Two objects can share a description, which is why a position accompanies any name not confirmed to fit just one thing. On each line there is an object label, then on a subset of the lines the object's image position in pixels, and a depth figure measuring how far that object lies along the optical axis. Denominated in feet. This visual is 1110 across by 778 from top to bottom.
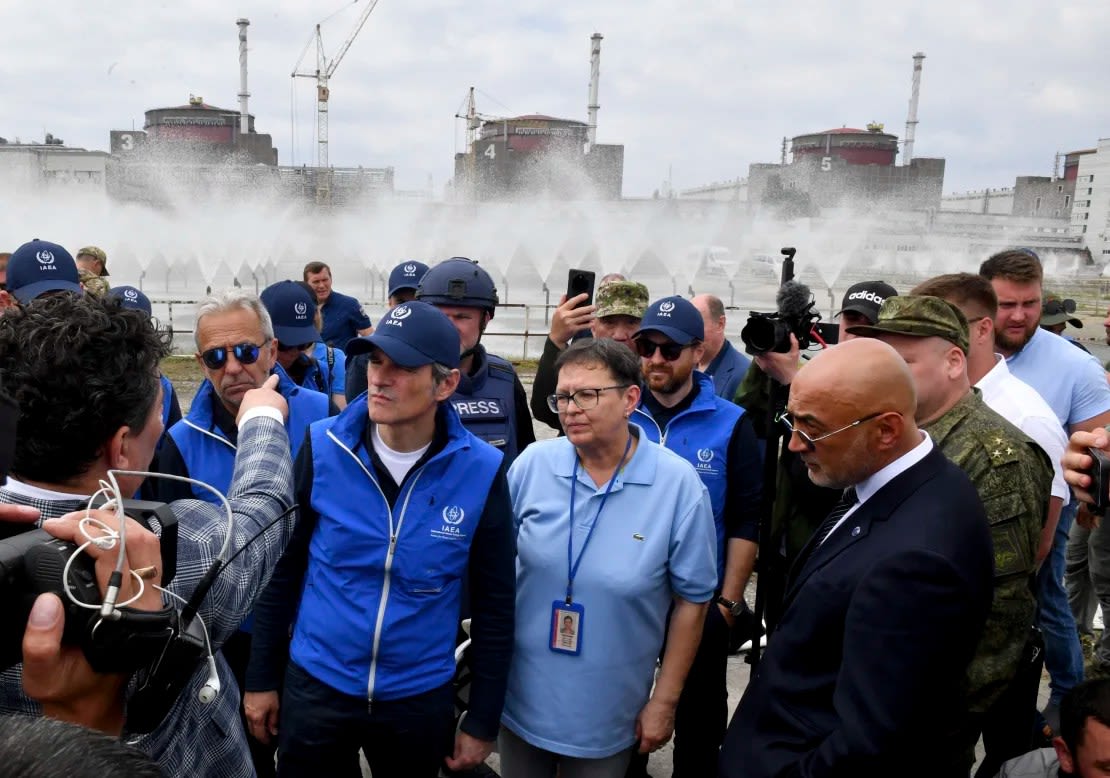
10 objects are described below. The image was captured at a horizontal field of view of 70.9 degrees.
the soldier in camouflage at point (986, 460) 7.59
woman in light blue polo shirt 8.86
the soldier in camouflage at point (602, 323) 13.34
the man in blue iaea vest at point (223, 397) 9.94
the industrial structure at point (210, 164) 177.78
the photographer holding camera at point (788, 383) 11.15
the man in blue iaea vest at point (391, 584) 8.23
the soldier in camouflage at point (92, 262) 26.35
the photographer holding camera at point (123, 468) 5.00
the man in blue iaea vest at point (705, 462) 11.03
